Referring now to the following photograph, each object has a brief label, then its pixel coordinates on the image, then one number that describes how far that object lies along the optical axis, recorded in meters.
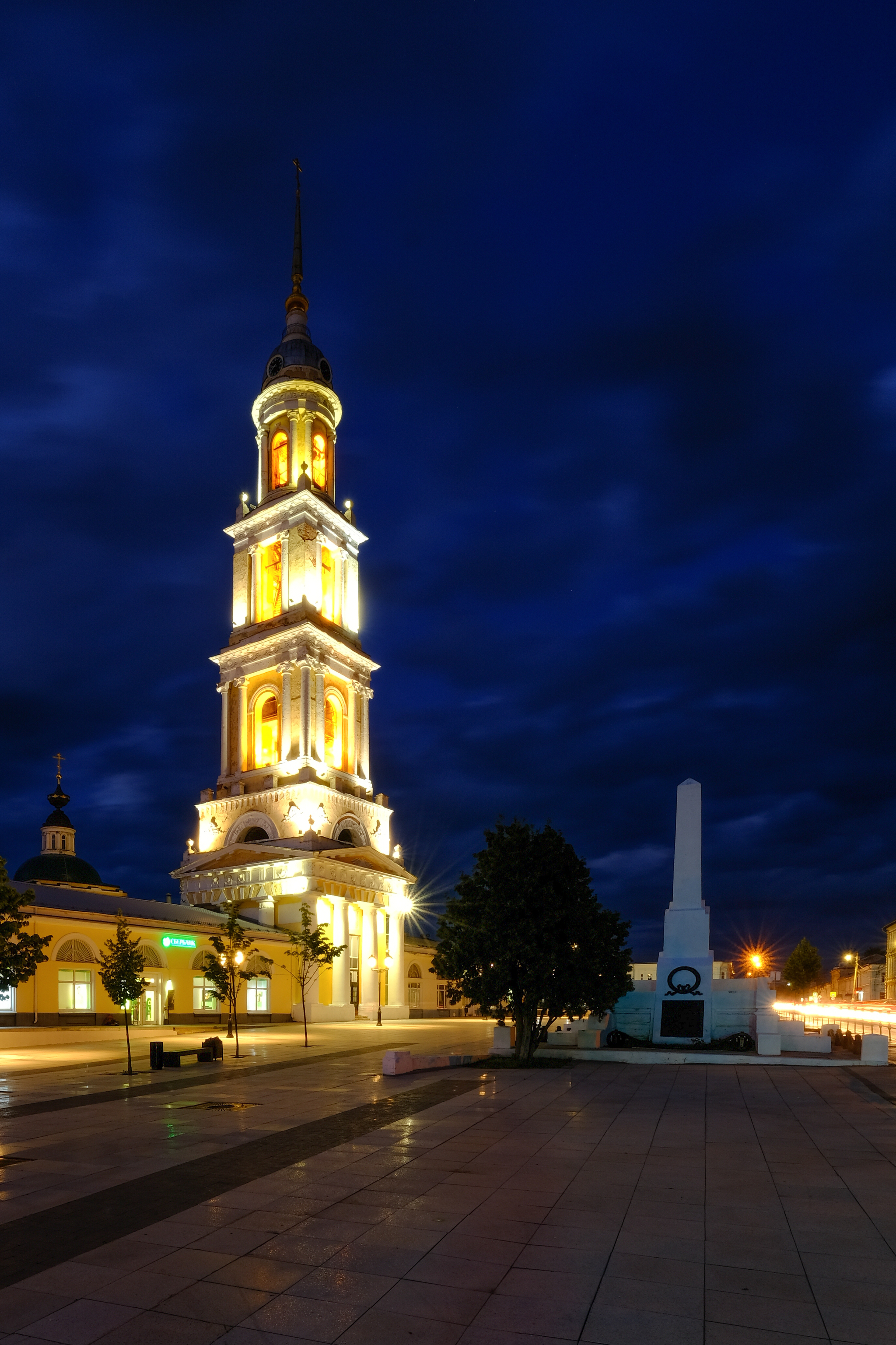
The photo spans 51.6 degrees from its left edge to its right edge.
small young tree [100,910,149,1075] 26.62
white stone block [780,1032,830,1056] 27.72
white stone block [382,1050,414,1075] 23.16
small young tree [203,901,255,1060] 36.62
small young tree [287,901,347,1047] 44.81
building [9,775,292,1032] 39.62
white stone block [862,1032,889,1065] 25.94
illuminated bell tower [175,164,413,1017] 65.38
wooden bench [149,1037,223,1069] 25.94
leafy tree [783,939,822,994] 115.00
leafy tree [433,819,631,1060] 26.22
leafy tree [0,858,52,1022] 25.86
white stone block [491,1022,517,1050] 29.09
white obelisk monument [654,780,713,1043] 31.91
